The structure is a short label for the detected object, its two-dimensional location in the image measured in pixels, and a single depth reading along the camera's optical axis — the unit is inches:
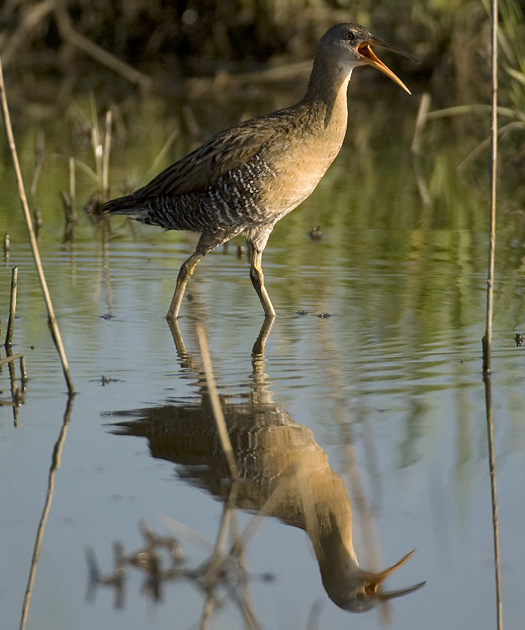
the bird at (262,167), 522.9
